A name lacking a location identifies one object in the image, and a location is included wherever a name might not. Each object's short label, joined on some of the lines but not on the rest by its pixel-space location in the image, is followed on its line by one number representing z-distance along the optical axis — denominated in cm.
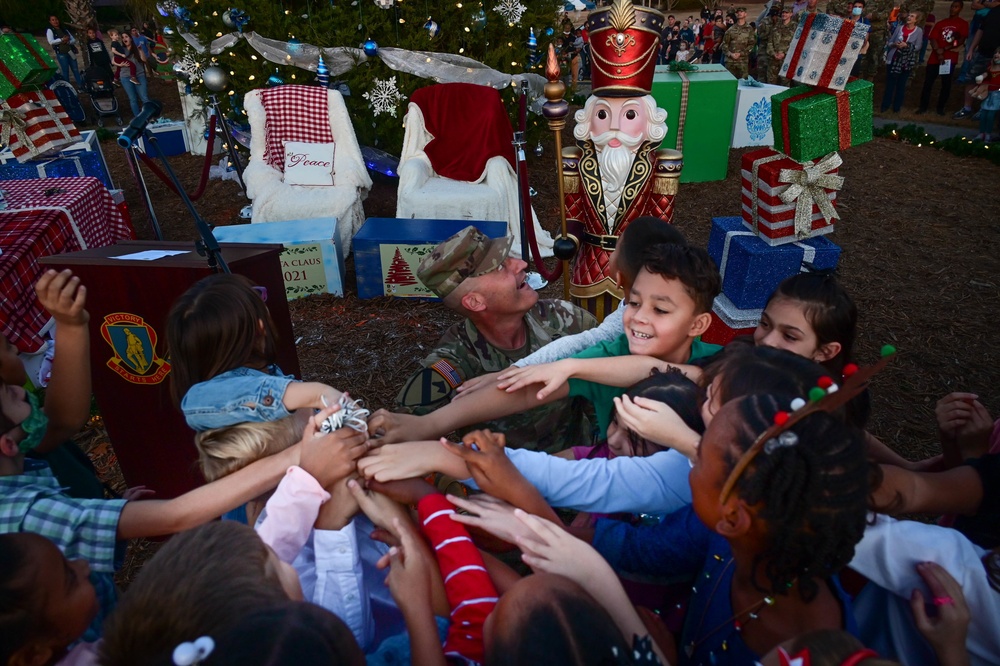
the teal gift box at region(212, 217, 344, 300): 470
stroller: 1081
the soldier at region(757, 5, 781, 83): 1134
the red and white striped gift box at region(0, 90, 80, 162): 544
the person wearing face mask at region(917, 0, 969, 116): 941
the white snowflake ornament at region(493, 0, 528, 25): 653
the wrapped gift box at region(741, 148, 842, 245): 303
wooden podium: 221
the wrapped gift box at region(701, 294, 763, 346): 327
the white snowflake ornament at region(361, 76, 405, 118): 646
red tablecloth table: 371
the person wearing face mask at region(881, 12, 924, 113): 945
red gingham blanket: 575
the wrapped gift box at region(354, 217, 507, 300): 462
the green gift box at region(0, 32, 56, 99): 510
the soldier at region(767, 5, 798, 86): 1053
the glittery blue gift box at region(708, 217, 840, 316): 313
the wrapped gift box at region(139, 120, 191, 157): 884
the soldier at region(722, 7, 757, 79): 1070
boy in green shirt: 176
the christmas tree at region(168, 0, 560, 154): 628
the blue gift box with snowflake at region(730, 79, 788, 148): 771
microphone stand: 199
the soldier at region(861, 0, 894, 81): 1076
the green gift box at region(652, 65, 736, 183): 655
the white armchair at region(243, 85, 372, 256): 553
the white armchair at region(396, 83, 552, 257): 556
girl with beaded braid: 96
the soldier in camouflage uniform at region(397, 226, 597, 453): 214
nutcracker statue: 304
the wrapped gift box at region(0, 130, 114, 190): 574
